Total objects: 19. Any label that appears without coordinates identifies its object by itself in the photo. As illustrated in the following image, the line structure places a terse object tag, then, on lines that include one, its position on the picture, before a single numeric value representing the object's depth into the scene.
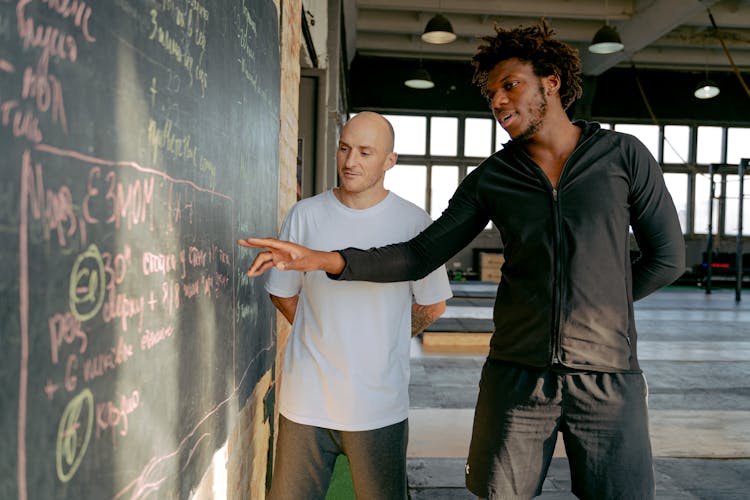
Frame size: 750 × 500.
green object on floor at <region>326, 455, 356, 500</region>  2.71
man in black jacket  1.47
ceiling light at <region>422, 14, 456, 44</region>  7.75
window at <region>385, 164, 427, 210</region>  13.73
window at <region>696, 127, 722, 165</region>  13.91
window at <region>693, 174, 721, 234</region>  14.06
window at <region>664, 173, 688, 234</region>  14.02
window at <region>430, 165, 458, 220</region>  13.73
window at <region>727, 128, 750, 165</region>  13.93
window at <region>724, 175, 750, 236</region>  14.20
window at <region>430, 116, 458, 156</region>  13.66
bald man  1.65
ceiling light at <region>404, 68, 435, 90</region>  9.58
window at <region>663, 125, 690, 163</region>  13.83
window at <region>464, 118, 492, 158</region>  13.73
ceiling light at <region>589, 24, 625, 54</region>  8.01
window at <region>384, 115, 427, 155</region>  13.51
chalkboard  0.63
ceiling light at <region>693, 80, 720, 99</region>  10.49
